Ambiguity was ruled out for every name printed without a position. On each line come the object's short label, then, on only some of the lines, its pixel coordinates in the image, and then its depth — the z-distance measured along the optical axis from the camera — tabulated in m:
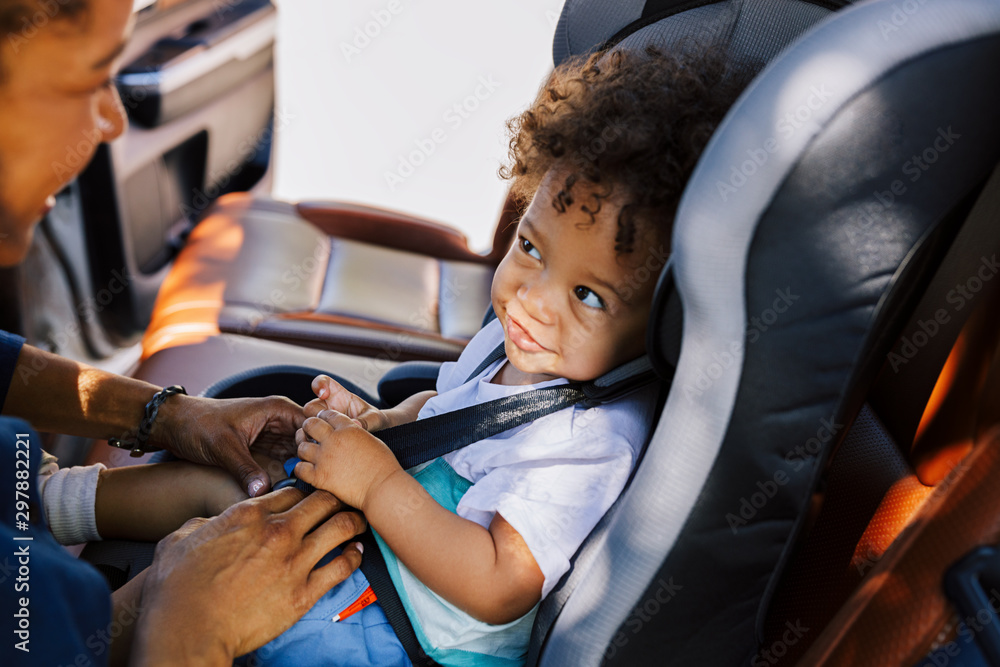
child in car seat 0.89
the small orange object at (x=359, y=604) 0.98
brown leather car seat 1.82
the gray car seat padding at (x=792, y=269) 0.65
